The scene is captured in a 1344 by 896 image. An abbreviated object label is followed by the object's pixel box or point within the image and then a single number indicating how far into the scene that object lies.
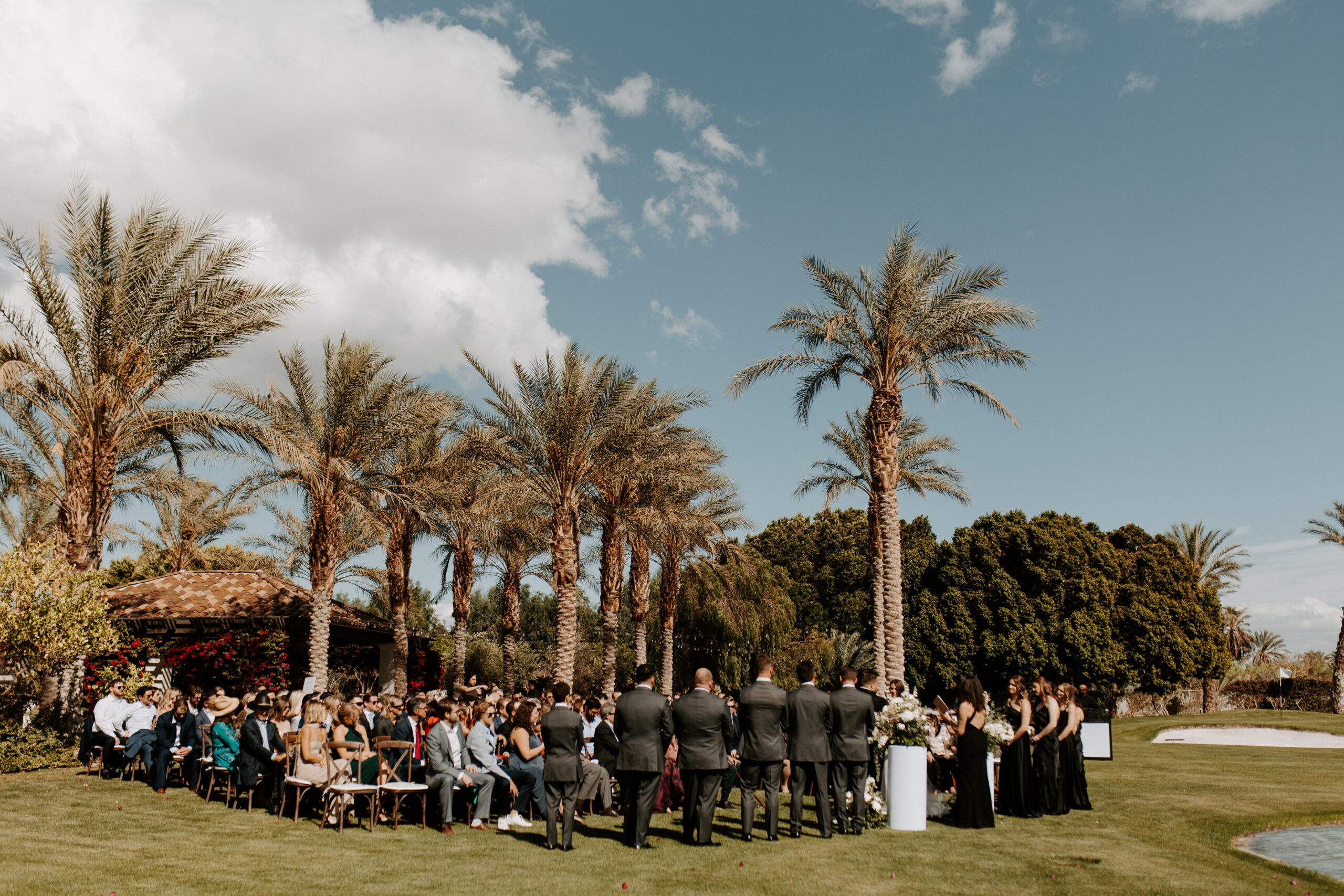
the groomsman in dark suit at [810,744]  9.27
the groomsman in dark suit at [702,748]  8.73
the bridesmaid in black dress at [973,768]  10.01
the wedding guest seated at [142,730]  12.93
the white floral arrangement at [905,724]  10.16
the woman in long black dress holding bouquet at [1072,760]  11.48
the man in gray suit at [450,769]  9.96
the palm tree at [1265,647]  74.56
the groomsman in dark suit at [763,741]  8.98
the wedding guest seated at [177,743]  11.97
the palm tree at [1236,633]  66.69
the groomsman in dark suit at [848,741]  9.52
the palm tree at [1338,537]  40.66
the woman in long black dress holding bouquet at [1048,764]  11.12
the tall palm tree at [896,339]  19.89
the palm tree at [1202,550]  48.41
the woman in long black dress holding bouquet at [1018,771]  10.98
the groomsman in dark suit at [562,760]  8.70
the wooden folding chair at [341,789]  9.26
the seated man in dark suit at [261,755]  10.73
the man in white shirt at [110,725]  13.48
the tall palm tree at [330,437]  20.05
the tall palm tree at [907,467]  29.70
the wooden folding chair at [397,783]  9.59
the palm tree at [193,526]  32.81
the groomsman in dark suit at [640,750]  8.68
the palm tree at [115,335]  15.62
